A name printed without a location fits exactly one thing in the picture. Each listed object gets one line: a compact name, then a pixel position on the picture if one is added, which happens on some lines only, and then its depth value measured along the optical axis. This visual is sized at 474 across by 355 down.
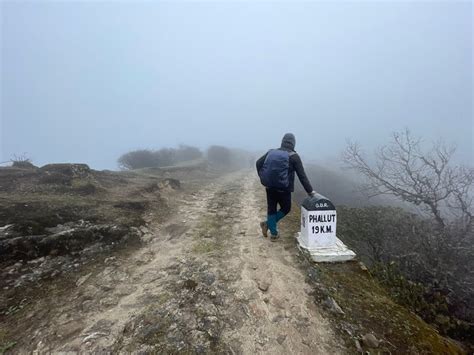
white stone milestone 4.70
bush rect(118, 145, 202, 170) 28.02
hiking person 4.68
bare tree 9.55
